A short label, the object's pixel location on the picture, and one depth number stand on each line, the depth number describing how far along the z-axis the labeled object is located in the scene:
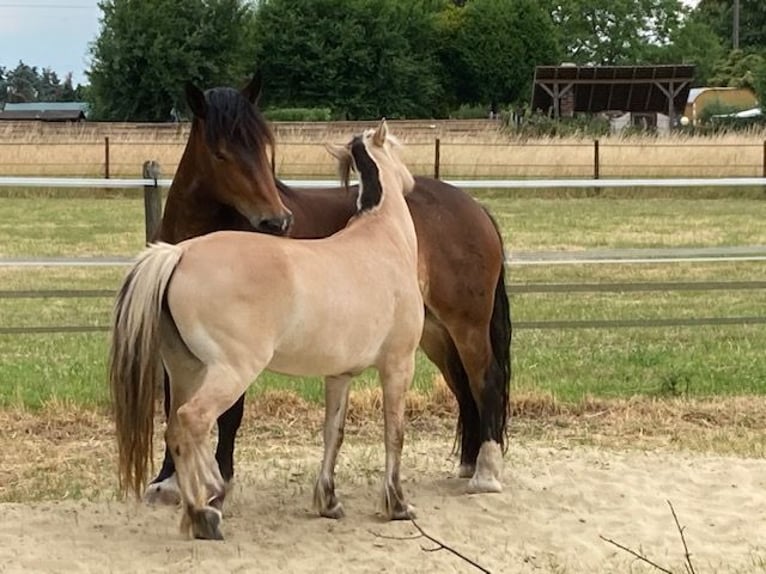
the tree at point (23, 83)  100.57
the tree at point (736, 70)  58.44
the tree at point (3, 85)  104.22
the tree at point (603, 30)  67.75
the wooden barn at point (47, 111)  54.62
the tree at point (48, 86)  102.25
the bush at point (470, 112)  54.16
